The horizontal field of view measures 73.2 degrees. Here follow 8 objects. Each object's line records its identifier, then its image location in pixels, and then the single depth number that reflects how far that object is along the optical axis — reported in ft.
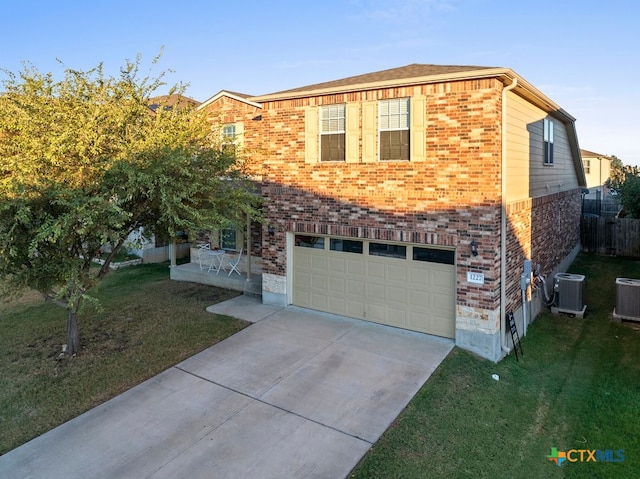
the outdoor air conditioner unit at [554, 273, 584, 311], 36.96
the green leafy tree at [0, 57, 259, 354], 22.95
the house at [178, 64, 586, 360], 28.32
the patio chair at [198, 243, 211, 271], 50.89
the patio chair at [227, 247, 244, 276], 47.56
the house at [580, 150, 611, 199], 111.04
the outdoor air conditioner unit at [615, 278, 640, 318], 34.55
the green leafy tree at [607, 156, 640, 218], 61.16
